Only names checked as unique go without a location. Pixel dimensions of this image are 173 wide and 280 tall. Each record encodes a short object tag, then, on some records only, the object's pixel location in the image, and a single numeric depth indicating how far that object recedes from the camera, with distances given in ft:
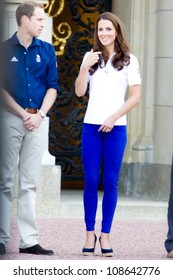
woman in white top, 43.32
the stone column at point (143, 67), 75.82
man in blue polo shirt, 42.88
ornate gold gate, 76.89
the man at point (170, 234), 45.62
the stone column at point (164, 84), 73.77
